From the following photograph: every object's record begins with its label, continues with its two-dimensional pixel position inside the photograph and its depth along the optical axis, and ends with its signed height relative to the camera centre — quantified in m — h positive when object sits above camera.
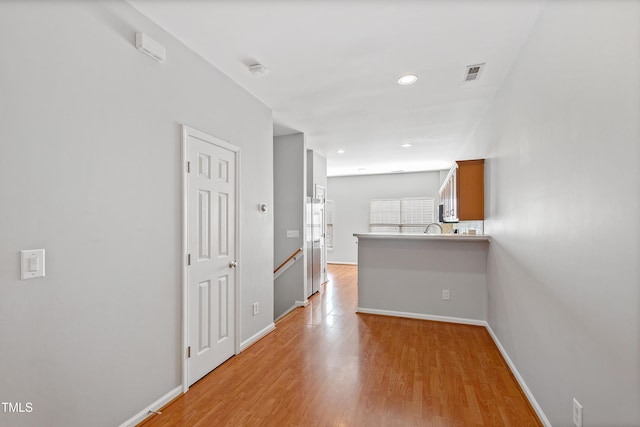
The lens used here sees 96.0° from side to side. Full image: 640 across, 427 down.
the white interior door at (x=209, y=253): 2.45 -0.32
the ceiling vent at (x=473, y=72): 2.70 +1.43
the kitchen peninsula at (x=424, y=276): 3.85 -0.80
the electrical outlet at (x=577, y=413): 1.48 -1.02
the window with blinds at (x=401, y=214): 8.36 +0.16
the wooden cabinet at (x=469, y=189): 3.78 +0.40
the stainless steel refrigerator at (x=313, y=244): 5.20 -0.46
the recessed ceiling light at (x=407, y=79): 2.89 +1.44
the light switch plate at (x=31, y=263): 1.40 -0.22
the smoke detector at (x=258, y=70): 2.70 +1.43
